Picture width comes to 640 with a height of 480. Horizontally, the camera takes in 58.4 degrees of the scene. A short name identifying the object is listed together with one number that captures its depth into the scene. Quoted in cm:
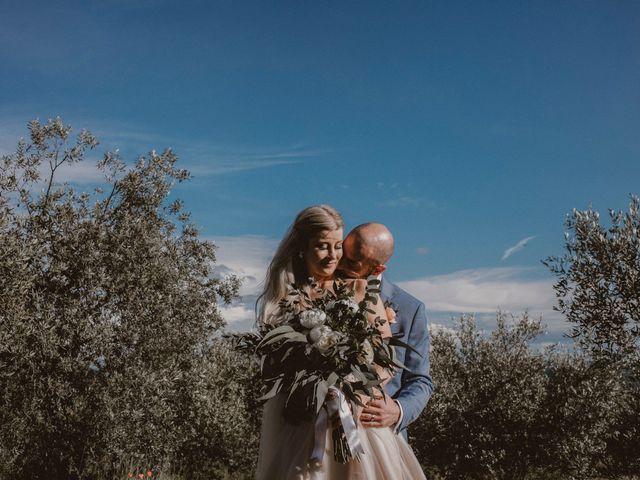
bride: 347
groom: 399
